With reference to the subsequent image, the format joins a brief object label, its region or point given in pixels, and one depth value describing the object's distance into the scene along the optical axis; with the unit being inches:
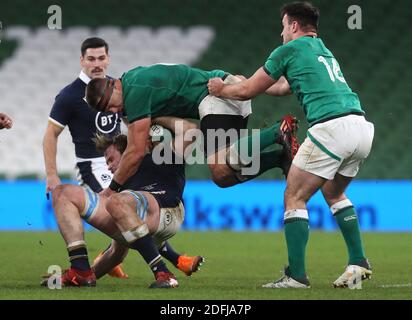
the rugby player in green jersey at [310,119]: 539.5
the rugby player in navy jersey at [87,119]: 695.7
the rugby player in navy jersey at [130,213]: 549.0
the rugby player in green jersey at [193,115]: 556.1
